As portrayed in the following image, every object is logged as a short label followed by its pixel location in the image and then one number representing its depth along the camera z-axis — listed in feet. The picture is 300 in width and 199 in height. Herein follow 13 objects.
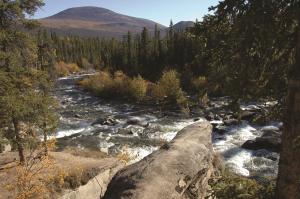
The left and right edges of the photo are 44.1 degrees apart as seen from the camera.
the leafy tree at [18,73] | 58.49
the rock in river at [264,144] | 102.47
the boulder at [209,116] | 143.20
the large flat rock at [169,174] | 35.42
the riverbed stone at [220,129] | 123.09
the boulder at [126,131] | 126.09
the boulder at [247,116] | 136.46
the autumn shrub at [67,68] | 351.25
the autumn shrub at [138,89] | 194.39
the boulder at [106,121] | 139.54
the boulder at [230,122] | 131.90
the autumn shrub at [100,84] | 214.48
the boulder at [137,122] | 138.56
